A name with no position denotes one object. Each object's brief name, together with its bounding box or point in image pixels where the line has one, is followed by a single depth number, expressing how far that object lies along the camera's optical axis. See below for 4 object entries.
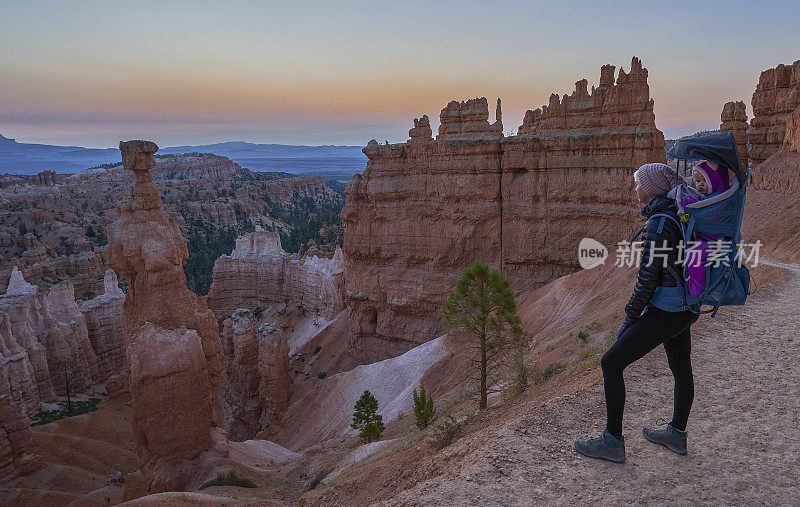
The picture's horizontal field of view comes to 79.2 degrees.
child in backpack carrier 4.34
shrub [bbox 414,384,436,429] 11.36
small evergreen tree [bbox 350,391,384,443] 16.97
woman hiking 4.41
